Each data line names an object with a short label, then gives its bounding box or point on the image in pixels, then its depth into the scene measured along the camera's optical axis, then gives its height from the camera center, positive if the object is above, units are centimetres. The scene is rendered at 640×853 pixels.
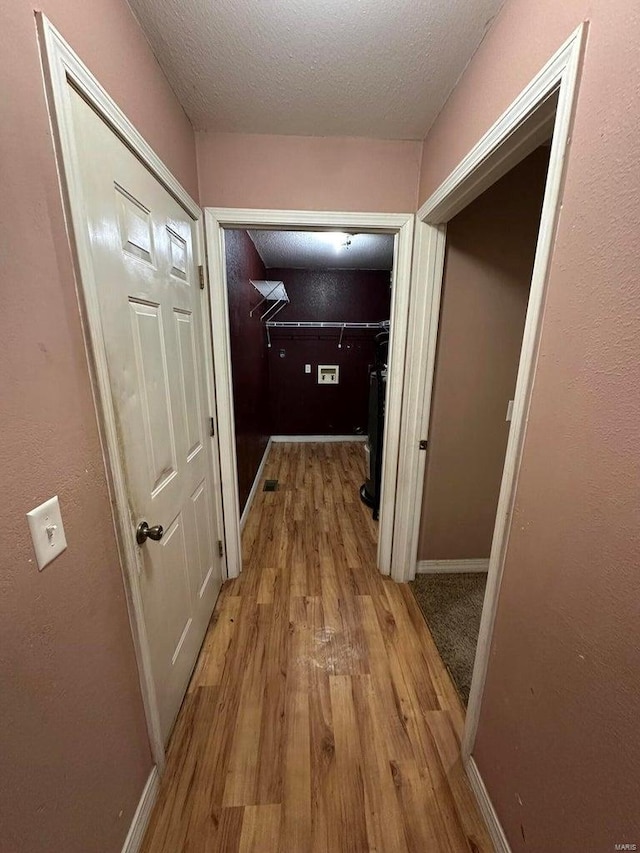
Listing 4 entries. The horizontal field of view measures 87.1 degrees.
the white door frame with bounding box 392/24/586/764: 74 +38
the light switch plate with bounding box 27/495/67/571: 63 -34
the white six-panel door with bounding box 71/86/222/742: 87 -8
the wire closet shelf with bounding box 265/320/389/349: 463 +38
